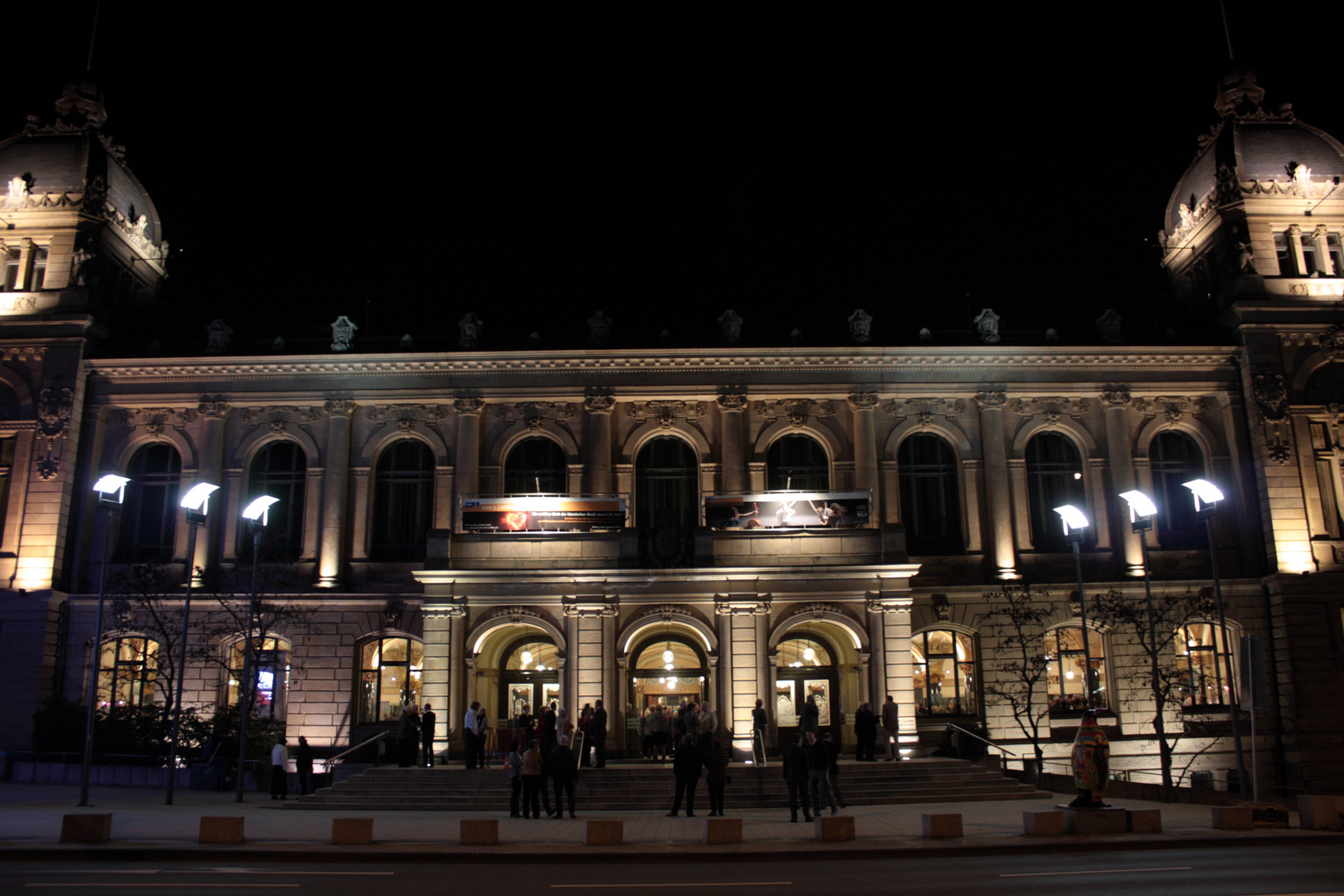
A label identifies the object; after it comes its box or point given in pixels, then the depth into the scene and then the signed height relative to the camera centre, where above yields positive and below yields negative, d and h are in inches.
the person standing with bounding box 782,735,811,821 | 837.2 -60.9
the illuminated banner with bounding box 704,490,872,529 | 1332.4 +237.3
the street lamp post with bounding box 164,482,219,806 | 1002.7 +185.7
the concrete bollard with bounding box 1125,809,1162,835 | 732.7 -92.3
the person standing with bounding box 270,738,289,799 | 1053.2 -73.2
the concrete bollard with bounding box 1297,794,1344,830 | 775.1 -92.5
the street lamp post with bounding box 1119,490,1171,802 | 1090.7 +180.3
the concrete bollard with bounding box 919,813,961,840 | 724.0 -93.6
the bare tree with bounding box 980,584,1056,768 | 1371.8 +60.6
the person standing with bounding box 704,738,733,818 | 853.8 -65.4
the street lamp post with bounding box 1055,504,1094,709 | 1140.5 +189.7
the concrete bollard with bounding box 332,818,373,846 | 707.4 -91.7
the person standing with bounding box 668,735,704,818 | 864.3 -59.4
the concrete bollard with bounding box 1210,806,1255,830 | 770.8 -95.5
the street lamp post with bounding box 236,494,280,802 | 1032.2 +60.7
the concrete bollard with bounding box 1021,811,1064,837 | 716.7 -91.2
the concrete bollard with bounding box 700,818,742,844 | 693.9 -91.1
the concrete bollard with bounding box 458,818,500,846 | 701.3 -92.0
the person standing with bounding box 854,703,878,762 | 1154.7 -41.1
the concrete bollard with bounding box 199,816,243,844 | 708.7 -89.0
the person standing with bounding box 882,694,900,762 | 1177.9 -33.9
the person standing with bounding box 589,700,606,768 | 1104.8 -41.9
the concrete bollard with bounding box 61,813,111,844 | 692.7 -85.7
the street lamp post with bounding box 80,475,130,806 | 1027.9 +207.2
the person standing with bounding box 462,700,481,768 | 1130.0 -39.6
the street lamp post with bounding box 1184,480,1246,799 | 997.8 +191.9
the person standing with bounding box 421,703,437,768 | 1184.2 -39.3
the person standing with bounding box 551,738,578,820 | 872.9 -60.6
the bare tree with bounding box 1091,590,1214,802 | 1371.8 +88.9
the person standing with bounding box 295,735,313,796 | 1066.0 -67.4
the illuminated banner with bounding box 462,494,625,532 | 1338.6 +235.9
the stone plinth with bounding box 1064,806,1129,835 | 721.6 -90.9
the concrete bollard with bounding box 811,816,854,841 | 716.7 -92.5
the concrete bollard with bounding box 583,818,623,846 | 692.7 -91.7
